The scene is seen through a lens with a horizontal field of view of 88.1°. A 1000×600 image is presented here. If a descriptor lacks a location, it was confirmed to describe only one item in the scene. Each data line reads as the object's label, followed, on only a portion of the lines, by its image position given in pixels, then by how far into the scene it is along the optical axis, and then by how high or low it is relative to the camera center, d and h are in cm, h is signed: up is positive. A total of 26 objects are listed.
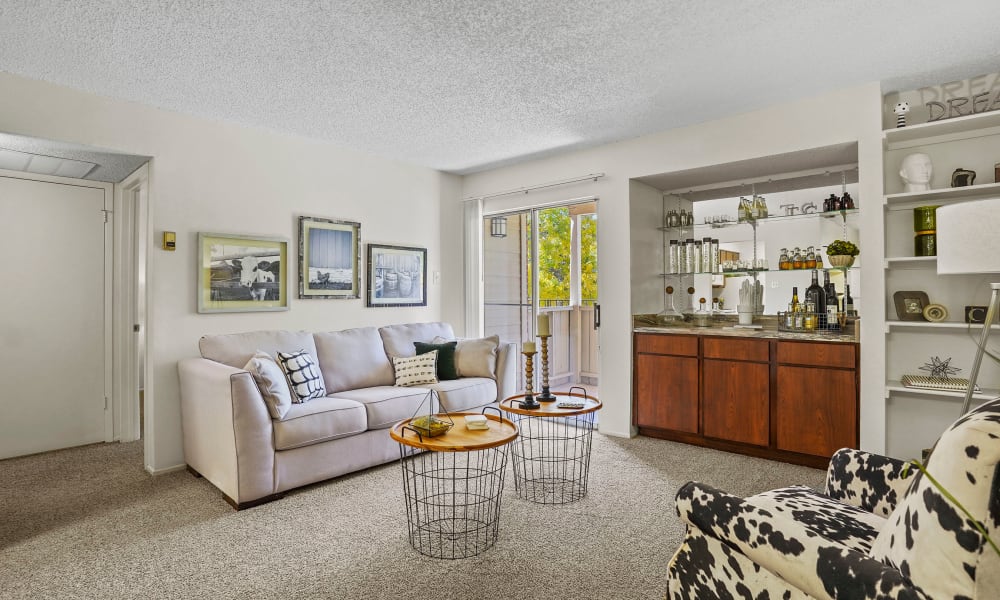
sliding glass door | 552 +35
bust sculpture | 325 +80
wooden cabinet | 348 -71
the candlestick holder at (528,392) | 314 -57
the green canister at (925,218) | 325 +50
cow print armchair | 99 -60
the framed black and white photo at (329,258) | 437 +38
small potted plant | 371 +33
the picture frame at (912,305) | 331 -5
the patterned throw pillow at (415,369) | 419 -56
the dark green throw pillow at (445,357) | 441 -48
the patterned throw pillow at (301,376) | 350 -51
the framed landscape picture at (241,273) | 380 +23
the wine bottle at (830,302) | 377 -3
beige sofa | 293 -72
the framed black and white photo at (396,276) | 489 +25
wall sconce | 560 +81
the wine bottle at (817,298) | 384 +0
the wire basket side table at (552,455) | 308 -116
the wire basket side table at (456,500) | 243 -116
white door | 393 -10
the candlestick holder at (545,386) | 320 -55
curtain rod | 460 +111
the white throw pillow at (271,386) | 306 -50
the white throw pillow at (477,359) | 447 -50
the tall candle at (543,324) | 317 -15
